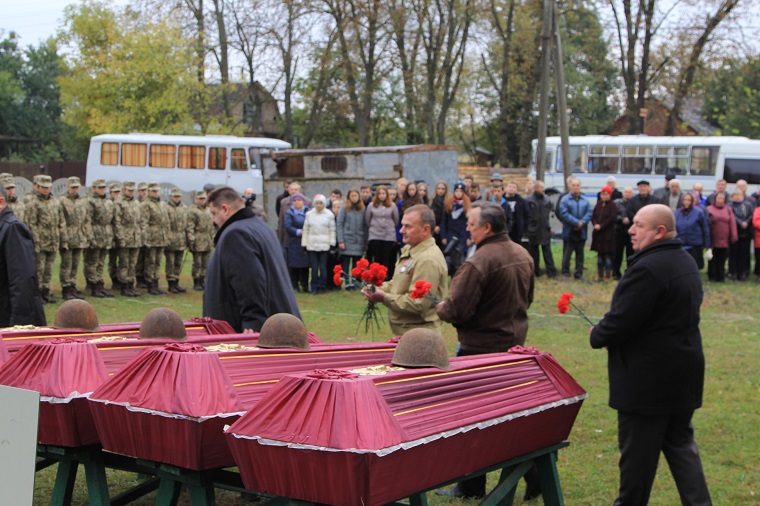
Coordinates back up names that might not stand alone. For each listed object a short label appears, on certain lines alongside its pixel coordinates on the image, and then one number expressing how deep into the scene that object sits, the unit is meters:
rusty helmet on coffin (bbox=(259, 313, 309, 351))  5.20
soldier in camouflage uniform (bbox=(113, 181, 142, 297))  16.47
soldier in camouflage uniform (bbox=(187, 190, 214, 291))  17.91
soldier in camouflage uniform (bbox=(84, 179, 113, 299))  16.14
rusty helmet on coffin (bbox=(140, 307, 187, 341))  5.63
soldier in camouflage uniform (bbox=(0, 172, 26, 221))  14.33
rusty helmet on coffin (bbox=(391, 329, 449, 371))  4.68
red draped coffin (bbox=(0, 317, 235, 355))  5.74
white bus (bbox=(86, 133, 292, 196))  34.44
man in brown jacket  6.43
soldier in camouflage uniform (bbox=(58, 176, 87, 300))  15.52
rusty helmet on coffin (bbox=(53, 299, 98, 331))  5.97
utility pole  22.72
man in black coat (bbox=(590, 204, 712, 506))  5.41
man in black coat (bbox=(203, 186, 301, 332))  6.45
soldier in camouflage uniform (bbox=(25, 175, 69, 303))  14.94
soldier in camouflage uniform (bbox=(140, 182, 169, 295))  17.06
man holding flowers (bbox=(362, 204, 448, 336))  7.13
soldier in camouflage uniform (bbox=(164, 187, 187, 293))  17.53
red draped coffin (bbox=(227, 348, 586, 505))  3.77
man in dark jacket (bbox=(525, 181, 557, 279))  19.00
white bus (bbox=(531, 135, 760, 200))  29.92
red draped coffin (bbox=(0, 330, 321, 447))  4.79
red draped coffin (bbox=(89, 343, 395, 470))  4.32
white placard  2.75
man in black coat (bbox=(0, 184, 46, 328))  7.30
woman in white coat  17.47
